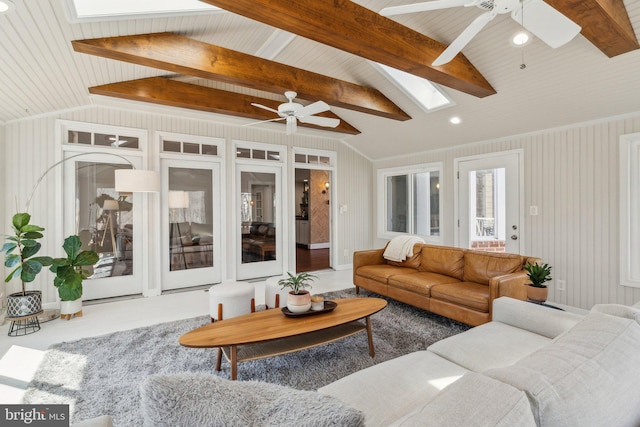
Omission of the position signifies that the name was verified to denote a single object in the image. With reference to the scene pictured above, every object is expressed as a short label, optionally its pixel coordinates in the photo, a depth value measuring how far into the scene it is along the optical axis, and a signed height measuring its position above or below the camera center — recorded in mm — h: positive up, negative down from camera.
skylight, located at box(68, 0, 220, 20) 2307 +1597
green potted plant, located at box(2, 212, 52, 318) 3367 -515
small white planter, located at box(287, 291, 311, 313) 2670 -758
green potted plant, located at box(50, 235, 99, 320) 3580 -688
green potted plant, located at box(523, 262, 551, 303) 3007 -708
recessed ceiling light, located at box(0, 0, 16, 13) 1907 +1287
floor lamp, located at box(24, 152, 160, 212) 3973 +432
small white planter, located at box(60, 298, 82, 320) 3752 -1118
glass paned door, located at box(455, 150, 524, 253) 4664 +148
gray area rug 2166 -1246
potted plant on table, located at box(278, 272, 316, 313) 2672 -741
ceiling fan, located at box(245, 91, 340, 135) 3699 +1232
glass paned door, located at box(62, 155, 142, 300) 4379 -149
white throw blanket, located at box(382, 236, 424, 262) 4570 -523
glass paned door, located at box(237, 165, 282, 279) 5633 -150
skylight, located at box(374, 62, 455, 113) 4402 +1785
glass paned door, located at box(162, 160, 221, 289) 4984 -158
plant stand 3330 -1215
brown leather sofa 3141 -801
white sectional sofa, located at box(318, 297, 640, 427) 800 -516
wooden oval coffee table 2201 -870
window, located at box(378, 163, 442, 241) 5973 +229
